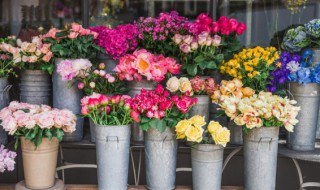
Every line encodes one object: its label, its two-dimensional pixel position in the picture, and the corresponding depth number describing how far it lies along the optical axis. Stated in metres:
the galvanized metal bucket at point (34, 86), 2.31
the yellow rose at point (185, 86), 2.03
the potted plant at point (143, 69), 2.06
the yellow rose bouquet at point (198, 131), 1.89
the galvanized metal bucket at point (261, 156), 1.96
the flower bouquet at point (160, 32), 2.36
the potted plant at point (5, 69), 2.21
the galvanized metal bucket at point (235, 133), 2.31
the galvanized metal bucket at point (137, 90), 2.17
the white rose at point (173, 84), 2.03
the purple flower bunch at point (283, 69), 2.17
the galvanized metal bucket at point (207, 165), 1.93
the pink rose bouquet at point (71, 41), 2.21
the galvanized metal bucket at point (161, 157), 1.97
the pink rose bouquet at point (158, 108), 1.90
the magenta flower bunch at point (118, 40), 2.28
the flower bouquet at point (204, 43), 2.18
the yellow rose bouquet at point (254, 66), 2.17
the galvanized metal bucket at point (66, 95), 2.26
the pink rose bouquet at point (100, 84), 2.16
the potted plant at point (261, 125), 1.92
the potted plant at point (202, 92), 2.18
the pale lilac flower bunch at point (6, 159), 1.98
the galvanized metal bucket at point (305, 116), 2.15
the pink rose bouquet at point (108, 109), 1.92
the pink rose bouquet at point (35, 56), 2.23
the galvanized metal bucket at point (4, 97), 2.20
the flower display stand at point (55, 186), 2.01
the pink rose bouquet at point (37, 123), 1.88
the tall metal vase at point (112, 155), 1.90
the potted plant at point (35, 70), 2.24
